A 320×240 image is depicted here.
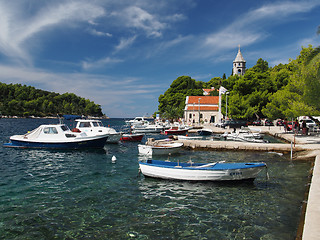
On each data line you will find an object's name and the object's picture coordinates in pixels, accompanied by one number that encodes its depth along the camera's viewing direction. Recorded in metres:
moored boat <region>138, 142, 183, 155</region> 20.39
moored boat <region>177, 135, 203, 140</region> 29.96
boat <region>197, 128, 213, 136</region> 38.84
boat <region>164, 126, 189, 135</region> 41.53
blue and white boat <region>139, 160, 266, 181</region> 11.44
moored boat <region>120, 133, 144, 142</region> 31.16
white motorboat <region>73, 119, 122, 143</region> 26.75
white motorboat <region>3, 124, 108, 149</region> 22.86
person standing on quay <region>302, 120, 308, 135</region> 29.23
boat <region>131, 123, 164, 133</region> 48.42
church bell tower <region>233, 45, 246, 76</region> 100.69
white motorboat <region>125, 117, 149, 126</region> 60.40
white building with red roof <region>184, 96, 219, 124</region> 71.00
